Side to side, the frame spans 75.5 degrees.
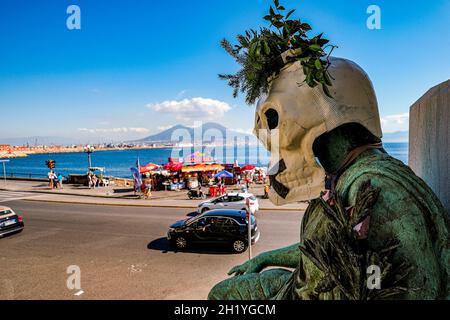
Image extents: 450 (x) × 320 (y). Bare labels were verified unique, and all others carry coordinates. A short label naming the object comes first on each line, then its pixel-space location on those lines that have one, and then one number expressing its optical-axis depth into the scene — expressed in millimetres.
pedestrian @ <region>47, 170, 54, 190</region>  29397
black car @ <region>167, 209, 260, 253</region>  11258
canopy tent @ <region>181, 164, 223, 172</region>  27961
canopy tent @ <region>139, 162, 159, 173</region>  28223
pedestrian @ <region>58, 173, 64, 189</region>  29455
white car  17328
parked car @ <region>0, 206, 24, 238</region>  13406
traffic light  28109
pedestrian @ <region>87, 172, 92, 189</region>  30359
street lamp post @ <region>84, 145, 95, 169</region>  29391
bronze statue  924
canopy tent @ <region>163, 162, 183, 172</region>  28222
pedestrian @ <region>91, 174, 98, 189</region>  30486
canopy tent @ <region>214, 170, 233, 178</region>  25203
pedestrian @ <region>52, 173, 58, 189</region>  29688
